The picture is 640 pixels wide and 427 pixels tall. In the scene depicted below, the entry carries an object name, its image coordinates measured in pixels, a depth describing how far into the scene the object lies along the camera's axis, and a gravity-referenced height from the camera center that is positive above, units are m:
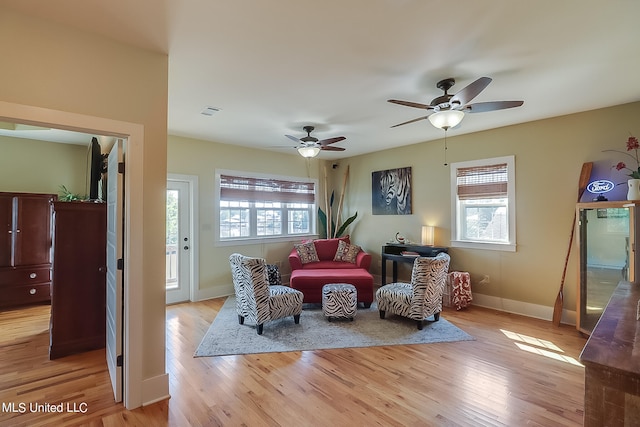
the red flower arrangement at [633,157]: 3.19 +0.69
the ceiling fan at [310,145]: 4.26 +1.07
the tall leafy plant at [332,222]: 6.39 -0.10
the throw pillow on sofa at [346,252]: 5.45 -0.65
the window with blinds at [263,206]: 5.46 +0.23
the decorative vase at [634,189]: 3.08 +0.29
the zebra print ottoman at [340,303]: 3.88 -1.13
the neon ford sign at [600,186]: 3.55 +0.37
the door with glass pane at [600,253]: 3.24 -0.42
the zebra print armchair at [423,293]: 3.61 -0.97
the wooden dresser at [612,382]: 0.89 -0.52
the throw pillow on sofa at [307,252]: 5.36 -0.64
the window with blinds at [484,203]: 4.38 +0.22
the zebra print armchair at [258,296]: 3.45 -0.97
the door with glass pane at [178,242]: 4.90 -0.40
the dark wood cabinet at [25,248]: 4.44 -0.46
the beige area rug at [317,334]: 3.22 -1.39
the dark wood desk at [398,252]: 4.95 -0.62
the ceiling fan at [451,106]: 2.62 +1.02
